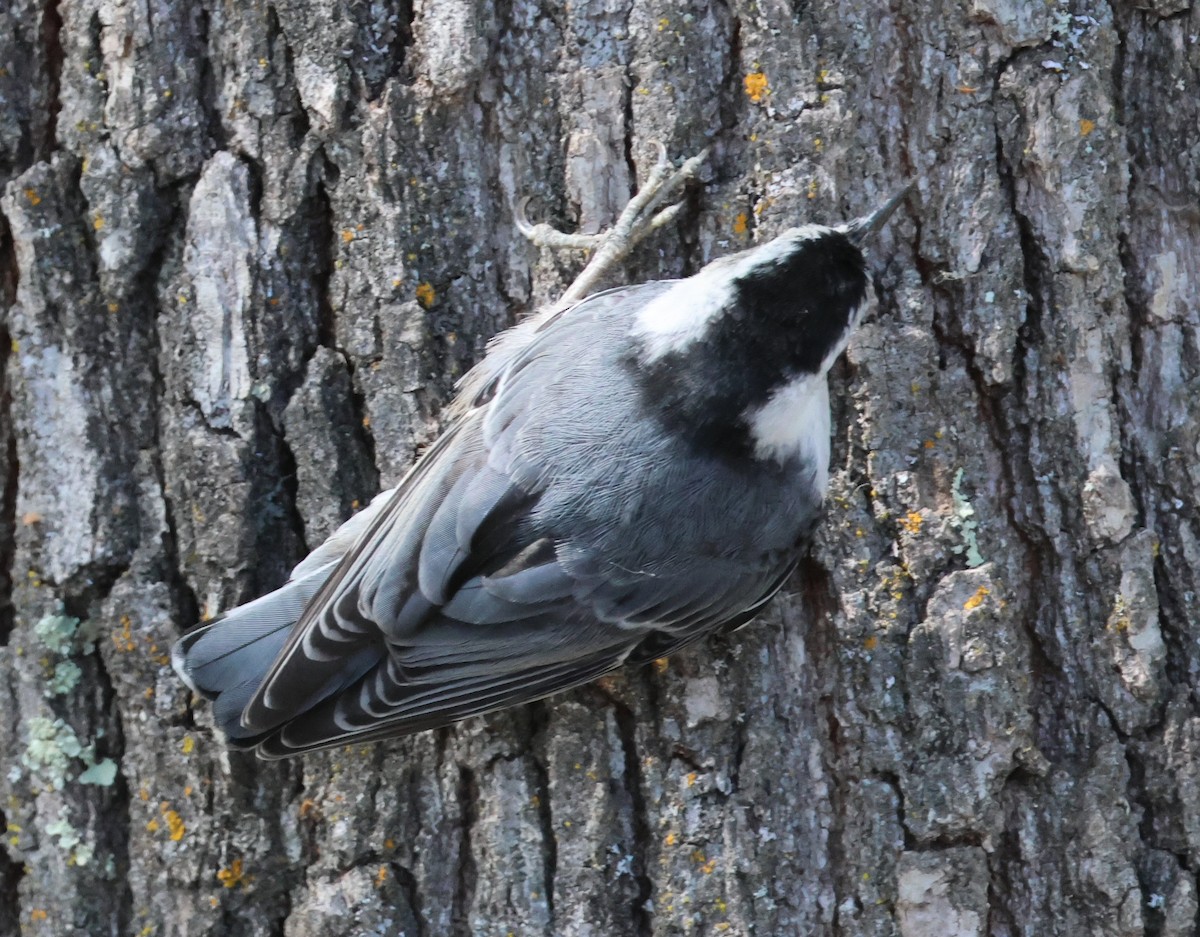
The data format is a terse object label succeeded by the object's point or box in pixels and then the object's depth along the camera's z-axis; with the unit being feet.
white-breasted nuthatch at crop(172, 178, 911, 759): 11.58
